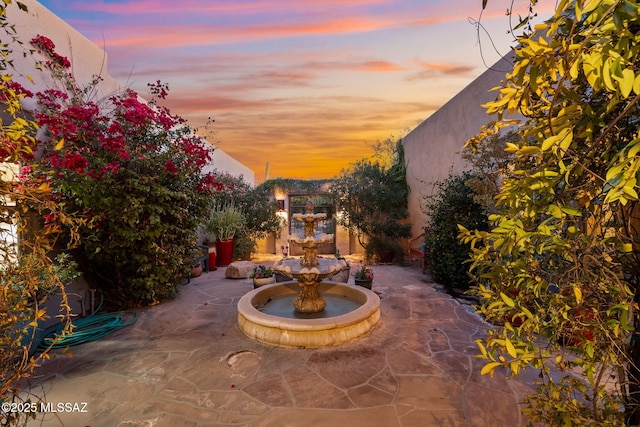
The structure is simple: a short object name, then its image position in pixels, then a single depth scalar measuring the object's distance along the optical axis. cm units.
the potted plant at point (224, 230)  957
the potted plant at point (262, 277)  673
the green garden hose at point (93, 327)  434
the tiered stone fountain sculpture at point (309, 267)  495
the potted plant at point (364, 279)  656
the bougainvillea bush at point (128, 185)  468
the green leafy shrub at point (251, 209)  1084
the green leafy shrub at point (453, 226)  658
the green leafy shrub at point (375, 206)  1023
